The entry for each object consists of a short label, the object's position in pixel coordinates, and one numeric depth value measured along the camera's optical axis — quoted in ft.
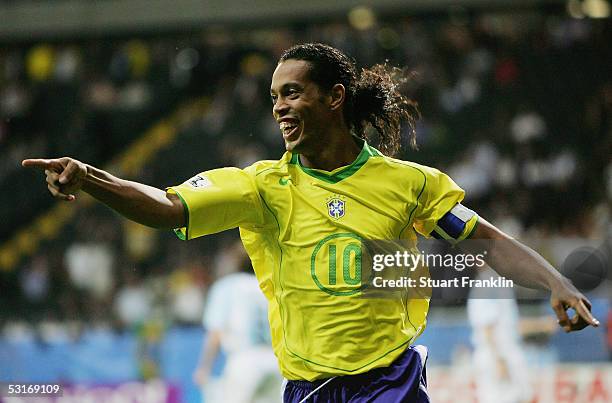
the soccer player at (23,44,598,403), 24.29
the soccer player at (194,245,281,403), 51.52
